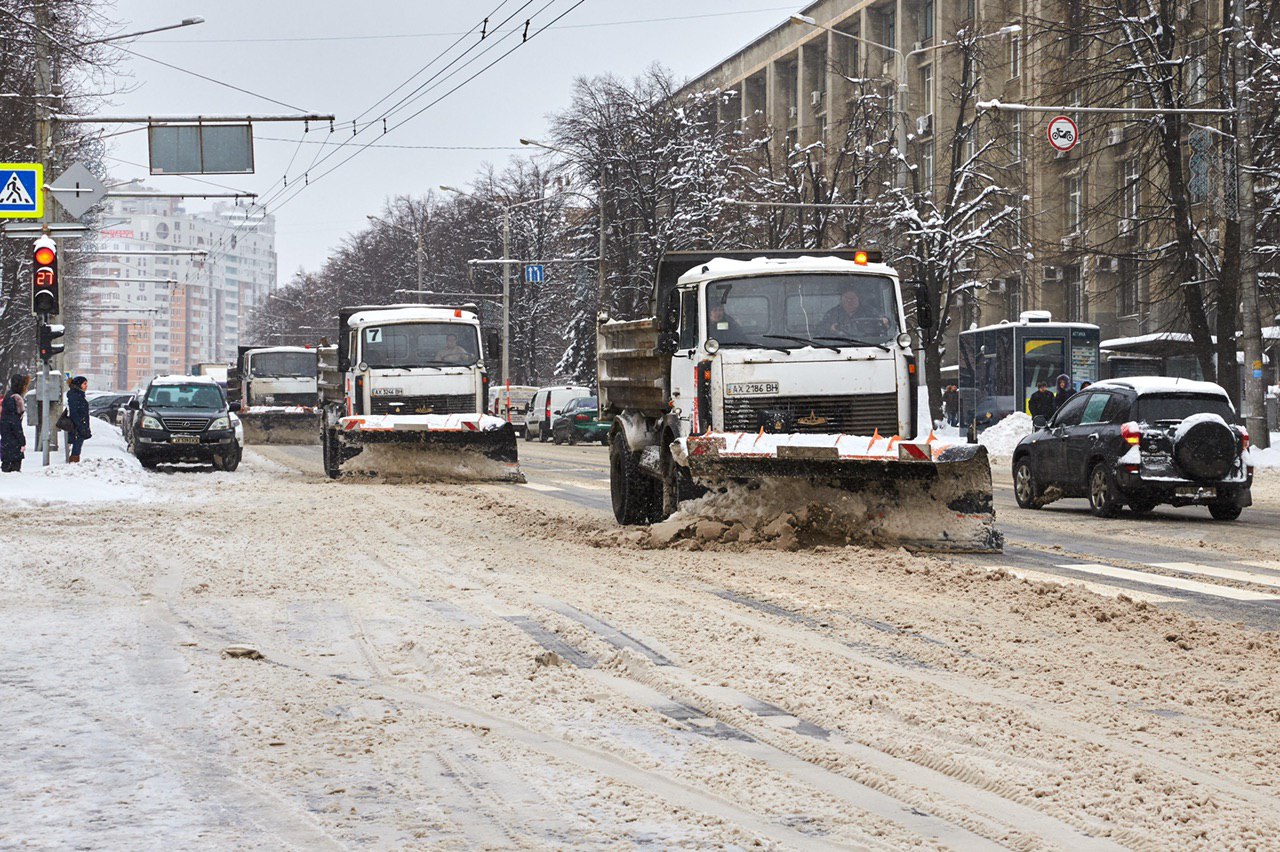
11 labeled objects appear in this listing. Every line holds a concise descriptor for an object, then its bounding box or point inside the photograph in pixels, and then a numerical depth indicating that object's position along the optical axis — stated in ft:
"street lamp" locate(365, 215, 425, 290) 259.97
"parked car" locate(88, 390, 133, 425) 241.14
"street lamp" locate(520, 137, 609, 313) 185.70
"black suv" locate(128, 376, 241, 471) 99.91
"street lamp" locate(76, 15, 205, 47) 97.50
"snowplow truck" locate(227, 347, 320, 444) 153.07
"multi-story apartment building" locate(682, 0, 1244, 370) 116.88
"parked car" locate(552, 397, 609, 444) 165.99
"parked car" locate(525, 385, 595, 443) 173.68
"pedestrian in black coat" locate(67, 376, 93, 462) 91.56
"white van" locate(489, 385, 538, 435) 201.16
